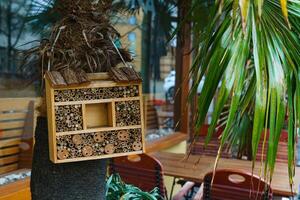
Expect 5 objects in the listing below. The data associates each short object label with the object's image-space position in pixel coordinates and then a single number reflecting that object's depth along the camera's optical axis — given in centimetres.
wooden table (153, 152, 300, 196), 263
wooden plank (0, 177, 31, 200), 265
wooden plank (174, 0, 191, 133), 484
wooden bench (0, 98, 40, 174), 324
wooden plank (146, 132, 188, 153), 447
